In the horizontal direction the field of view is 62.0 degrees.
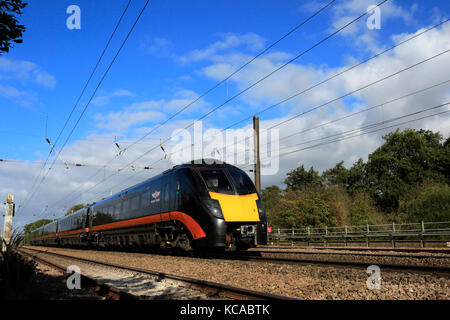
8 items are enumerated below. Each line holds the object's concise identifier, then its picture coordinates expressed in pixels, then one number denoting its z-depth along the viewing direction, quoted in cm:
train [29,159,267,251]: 1221
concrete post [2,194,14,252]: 2139
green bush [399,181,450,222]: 2975
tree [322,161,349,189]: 6287
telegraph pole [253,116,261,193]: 2218
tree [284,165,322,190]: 7138
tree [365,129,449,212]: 5006
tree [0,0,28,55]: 651
